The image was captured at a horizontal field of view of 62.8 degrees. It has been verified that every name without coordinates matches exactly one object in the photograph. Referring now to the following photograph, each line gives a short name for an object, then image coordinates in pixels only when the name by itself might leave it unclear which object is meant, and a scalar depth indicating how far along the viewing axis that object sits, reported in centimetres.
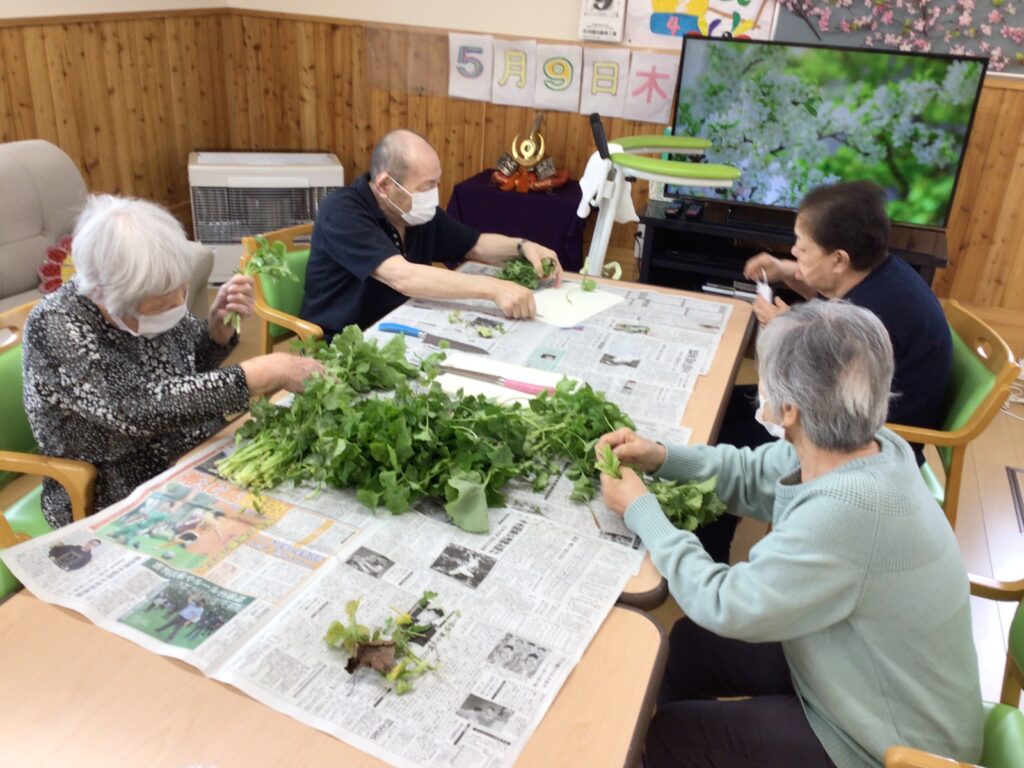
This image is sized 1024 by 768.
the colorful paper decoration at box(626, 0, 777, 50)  421
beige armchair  340
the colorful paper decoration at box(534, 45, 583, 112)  466
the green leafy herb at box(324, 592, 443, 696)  114
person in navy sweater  221
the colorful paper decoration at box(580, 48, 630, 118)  457
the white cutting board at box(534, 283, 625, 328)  246
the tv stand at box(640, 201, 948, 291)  387
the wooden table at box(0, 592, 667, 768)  103
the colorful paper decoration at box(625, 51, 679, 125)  448
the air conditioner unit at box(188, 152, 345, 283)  471
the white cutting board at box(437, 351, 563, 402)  192
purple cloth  436
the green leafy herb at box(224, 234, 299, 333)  235
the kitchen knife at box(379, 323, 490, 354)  219
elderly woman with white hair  161
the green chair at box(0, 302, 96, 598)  172
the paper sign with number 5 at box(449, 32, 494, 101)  483
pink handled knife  195
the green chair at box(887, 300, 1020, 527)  209
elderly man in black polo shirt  245
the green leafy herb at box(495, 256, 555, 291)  270
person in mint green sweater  125
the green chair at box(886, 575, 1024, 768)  112
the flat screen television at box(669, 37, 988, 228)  376
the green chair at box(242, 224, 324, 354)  260
